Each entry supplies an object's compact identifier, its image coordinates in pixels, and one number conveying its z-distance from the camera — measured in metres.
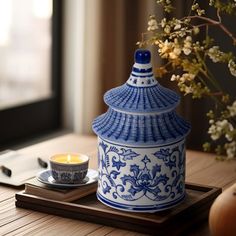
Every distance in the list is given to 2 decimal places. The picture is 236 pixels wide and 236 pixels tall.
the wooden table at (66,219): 1.53
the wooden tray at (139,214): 1.50
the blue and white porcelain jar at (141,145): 1.50
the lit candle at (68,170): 1.62
